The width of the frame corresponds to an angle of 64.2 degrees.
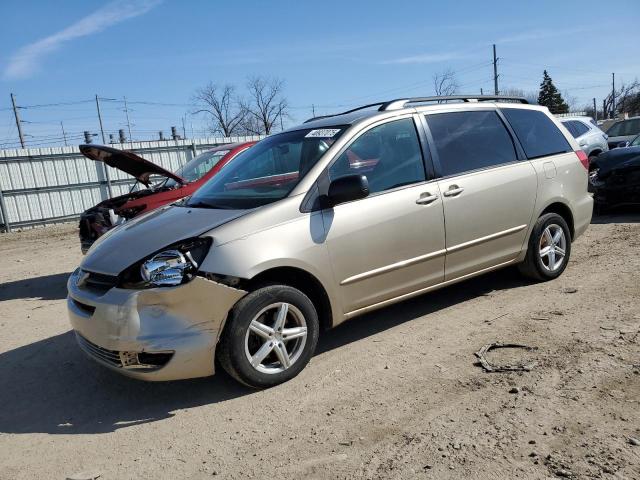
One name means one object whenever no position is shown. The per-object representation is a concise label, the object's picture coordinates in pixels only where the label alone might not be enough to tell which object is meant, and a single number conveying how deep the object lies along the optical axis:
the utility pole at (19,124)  38.00
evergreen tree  67.25
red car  6.87
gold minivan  3.28
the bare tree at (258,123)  61.38
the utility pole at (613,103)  69.45
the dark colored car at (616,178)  8.52
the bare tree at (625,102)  70.69
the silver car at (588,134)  12.59
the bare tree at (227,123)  63.12
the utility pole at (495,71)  47.78
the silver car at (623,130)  15.13
